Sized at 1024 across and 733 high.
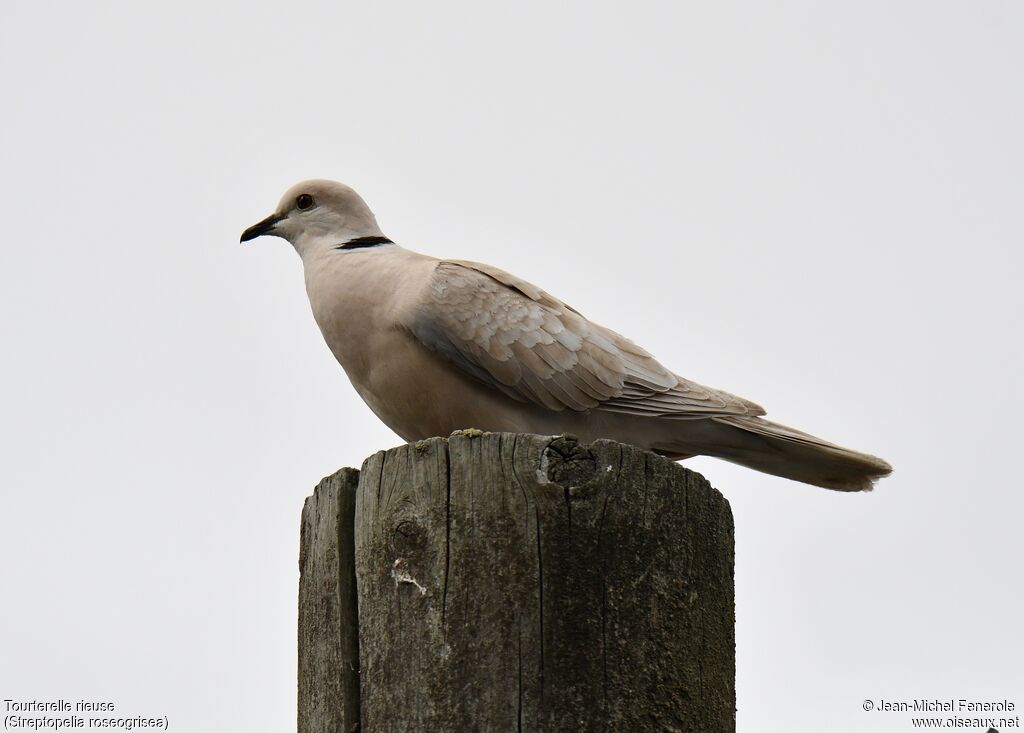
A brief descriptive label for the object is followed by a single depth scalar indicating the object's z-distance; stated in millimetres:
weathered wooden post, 5359
